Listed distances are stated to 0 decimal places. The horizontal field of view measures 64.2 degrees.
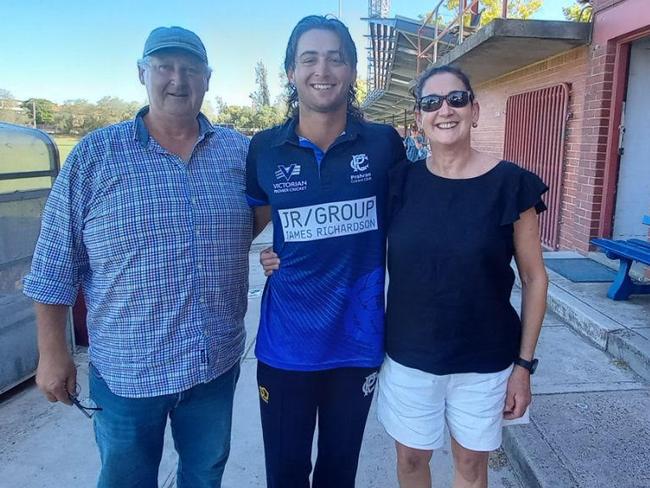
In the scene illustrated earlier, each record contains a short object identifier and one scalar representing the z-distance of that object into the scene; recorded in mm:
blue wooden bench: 4195
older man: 1729
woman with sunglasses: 1792
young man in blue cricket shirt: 1891
